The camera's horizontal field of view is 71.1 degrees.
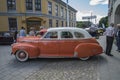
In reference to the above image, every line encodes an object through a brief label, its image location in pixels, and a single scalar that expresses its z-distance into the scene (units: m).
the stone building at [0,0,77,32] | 12.10
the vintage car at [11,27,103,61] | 3.96
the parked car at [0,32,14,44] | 7.68
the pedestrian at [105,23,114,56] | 4.39
